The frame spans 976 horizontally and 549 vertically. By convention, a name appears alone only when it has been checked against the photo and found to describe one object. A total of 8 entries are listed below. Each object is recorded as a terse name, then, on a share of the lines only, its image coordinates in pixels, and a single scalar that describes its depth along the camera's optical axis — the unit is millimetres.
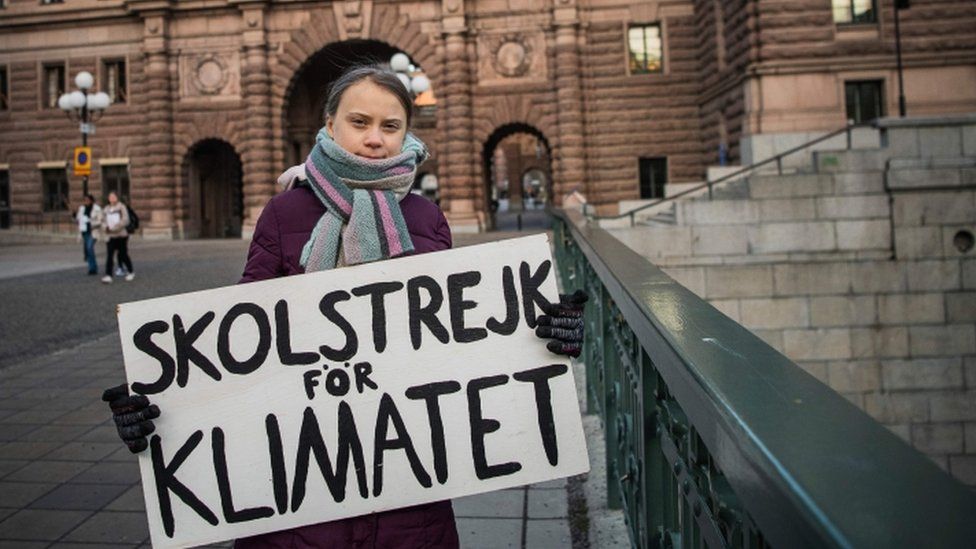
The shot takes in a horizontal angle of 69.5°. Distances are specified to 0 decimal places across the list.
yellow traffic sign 18828
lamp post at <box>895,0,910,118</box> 16406
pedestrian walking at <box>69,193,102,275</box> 14617
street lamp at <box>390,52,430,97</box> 14477
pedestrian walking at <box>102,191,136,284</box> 13398
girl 1998
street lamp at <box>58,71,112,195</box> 19406
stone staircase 12047
